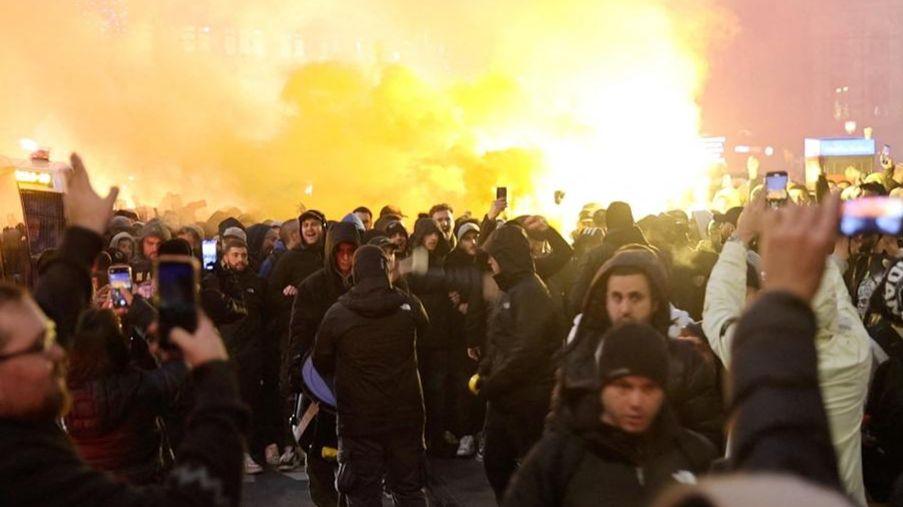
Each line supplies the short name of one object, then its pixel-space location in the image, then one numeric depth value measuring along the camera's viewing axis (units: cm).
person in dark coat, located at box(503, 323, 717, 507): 357
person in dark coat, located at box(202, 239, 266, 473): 980
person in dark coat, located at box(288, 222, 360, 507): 800
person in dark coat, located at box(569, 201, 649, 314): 752
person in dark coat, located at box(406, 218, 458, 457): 1057
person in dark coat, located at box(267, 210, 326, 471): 1015
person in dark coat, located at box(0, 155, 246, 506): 270
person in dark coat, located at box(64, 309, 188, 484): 495
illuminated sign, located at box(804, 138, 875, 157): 2281
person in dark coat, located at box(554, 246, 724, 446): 468
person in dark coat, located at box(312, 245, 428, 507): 708
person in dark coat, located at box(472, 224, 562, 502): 684
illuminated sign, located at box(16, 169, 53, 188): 1262
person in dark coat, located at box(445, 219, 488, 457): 1056
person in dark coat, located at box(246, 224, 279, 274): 1264
